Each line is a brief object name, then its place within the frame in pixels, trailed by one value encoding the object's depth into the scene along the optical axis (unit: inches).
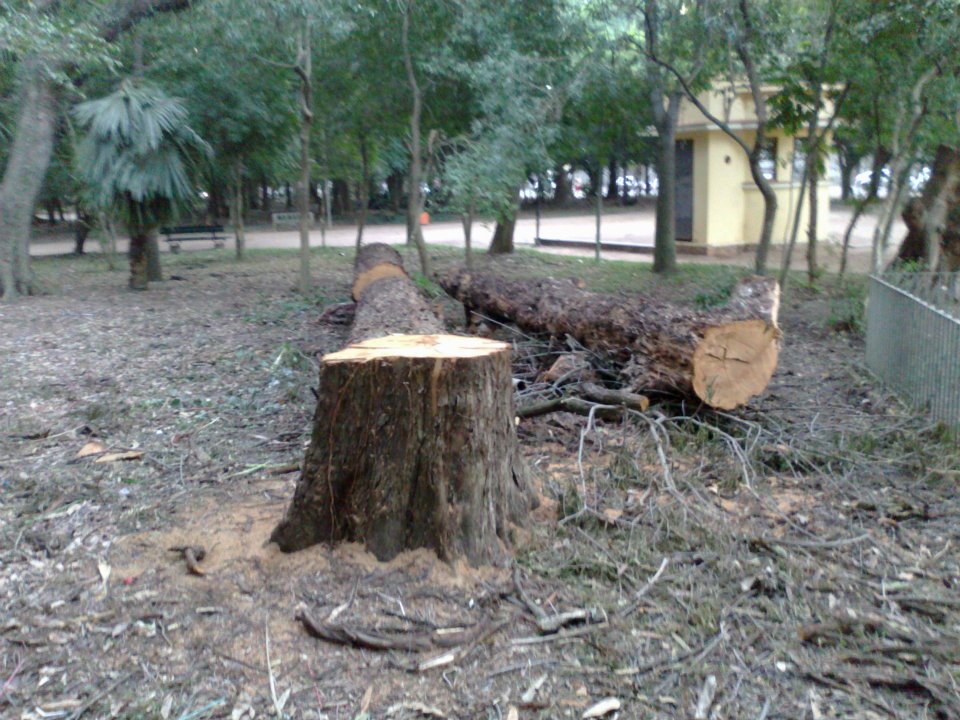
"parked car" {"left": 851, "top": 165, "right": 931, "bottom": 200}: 613.6
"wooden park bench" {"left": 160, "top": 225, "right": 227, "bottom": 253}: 961.5
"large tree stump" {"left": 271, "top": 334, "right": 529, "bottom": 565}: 170.1
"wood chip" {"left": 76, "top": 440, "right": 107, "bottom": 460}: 248.8
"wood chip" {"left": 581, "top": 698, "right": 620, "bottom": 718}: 134.3
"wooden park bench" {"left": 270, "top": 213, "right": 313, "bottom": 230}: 1413.6
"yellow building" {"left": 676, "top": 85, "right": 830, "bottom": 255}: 800.3
